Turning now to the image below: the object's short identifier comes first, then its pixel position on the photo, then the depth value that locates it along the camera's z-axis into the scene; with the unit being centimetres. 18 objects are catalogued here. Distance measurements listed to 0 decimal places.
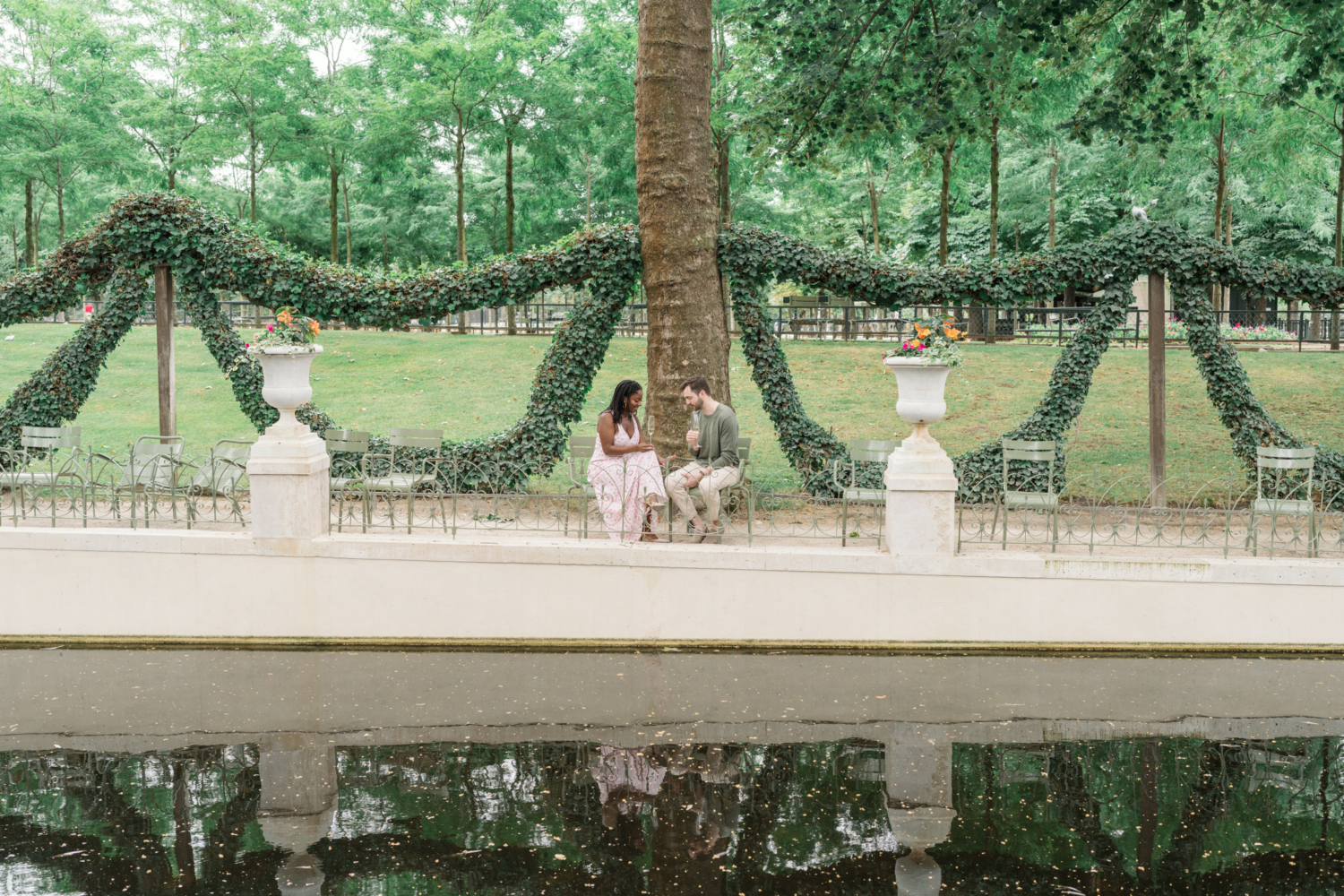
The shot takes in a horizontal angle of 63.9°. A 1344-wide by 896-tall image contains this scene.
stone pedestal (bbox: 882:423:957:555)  879
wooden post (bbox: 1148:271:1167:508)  1217
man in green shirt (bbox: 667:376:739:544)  948
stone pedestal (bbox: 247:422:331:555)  910
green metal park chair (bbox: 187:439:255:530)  1040
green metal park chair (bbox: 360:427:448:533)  979
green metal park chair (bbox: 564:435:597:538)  1114
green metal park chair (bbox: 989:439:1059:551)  954
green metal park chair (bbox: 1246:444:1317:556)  922
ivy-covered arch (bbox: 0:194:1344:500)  1212
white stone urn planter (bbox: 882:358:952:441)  890
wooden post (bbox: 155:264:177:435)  1271
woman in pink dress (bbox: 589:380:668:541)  940
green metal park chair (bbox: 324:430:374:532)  1116
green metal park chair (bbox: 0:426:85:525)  988
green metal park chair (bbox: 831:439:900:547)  1008
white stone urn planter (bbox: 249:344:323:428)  943
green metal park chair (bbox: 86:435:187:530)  979
